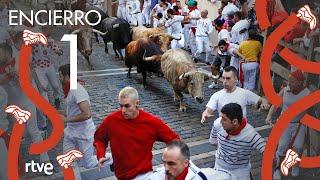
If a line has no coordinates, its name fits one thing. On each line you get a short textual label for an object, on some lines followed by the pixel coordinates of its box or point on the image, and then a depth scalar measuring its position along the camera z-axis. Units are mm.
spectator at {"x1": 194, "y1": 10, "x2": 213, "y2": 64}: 10589
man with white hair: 4641
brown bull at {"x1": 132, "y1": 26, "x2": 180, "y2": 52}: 10641
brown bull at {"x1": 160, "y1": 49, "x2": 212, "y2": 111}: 8469
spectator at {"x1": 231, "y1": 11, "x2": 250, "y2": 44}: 8102
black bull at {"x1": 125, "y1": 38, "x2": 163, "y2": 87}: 10033
